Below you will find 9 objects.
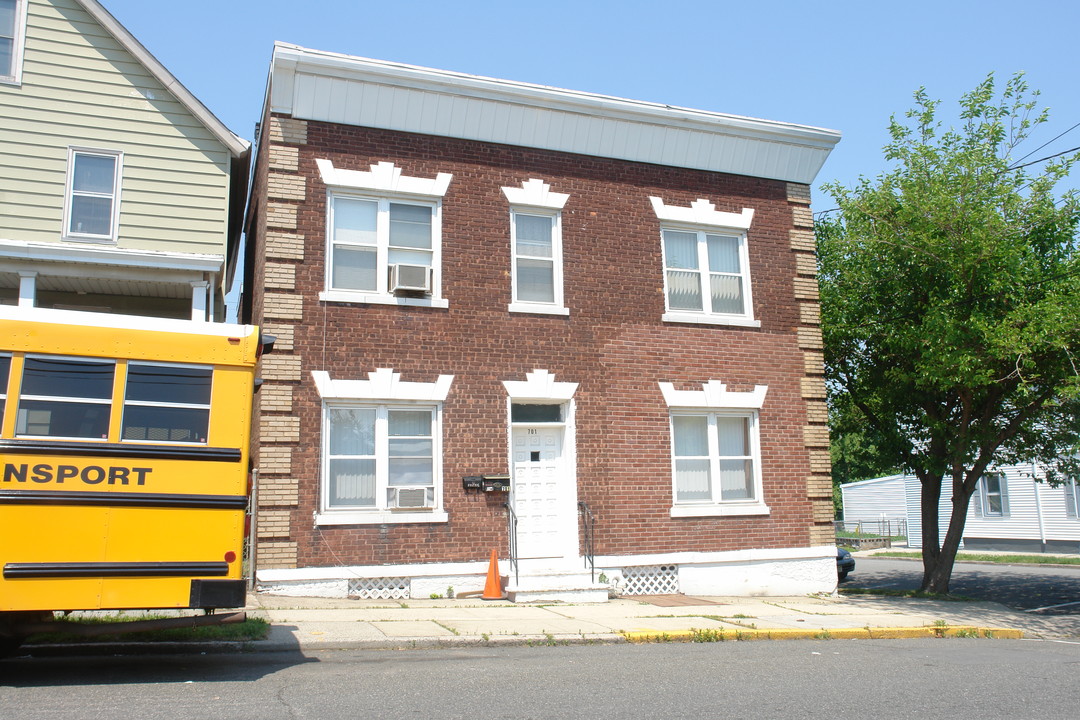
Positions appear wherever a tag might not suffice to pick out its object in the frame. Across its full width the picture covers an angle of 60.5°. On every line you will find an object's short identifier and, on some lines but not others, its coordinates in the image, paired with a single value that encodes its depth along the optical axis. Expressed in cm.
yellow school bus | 752
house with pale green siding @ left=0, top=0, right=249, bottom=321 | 1320
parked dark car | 2022
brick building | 1329
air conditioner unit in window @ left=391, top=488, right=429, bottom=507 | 1348
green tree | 1476
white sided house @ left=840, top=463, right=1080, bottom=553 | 3173
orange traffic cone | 1320
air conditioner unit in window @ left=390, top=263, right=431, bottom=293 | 1372
